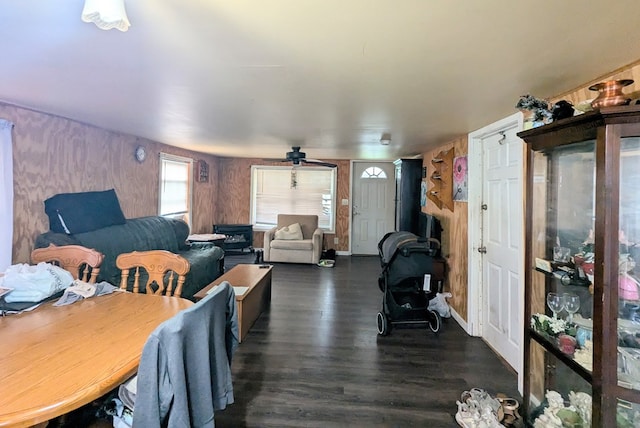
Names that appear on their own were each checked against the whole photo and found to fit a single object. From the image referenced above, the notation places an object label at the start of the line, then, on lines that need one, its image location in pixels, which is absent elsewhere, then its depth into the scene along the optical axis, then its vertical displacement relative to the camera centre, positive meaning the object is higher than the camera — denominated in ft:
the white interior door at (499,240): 9.00 -0.58
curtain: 9.05 +0.56
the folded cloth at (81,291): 5.77 -1.38
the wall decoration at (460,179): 11.91 +1.46
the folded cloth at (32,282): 5.55 -1.14
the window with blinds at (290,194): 25.57 +1.75
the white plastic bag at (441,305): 12.56 -3.18
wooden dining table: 3.13 -1.63
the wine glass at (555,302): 5.95 -1.45
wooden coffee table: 10.45 -2.43
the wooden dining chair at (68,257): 6.97 -0.88
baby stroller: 11.34 -2.22
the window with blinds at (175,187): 18.06 +1.67
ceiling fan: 15.98 +2.86
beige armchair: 21.61 -1.90
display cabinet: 4.34 -0.76
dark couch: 10.81 -1.06
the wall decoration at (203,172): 21.98 +2.94
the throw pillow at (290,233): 22.56 -1.06
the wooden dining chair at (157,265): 6.57 -0.97
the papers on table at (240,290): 10.48 -2.33
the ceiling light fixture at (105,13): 3.16 +1.91
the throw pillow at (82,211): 10.64 +0.12
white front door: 25.35 +1.08
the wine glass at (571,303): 5.71 -1.40
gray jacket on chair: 3.52 -1.75
